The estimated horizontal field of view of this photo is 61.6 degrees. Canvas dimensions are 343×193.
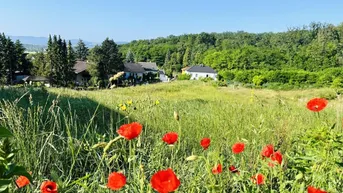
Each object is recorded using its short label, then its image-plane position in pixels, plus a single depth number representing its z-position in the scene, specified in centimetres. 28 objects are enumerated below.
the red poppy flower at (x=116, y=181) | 87
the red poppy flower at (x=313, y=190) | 84
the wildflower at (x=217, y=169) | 114
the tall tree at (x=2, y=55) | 3602
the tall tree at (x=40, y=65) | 3812
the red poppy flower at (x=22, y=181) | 99
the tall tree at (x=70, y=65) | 3875
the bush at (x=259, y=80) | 3875
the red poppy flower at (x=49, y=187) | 82
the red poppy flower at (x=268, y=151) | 131
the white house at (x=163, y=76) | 6144
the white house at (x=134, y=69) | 5331
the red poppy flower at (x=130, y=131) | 98
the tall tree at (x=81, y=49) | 6807
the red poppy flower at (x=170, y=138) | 114
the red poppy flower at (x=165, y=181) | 75
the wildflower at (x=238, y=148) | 134
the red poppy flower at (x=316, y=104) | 146
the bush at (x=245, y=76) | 4238
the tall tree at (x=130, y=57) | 7431
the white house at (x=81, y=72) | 4202
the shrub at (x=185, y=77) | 5286
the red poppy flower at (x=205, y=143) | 131
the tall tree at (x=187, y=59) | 7550
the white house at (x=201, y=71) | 5834
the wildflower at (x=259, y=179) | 121
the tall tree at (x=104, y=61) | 3753
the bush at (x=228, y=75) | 4422
